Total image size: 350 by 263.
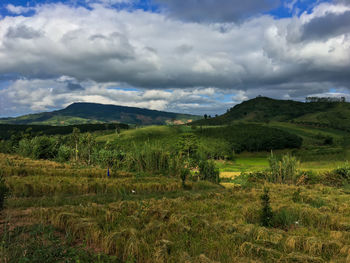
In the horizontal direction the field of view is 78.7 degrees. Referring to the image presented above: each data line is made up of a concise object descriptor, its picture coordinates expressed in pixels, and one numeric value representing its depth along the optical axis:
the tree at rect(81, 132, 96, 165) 60.91
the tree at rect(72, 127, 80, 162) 62.43
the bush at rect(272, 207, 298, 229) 10.62
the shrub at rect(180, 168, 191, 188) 27.30
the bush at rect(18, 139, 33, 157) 59.17
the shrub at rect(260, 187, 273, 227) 10.22
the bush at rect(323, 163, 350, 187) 43.14
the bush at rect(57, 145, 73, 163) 56.69
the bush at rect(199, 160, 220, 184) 43.25
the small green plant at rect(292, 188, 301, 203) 16.34
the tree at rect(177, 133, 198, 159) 82.81
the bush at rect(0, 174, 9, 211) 10.16
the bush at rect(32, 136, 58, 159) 58.33
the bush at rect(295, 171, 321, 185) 41.47
